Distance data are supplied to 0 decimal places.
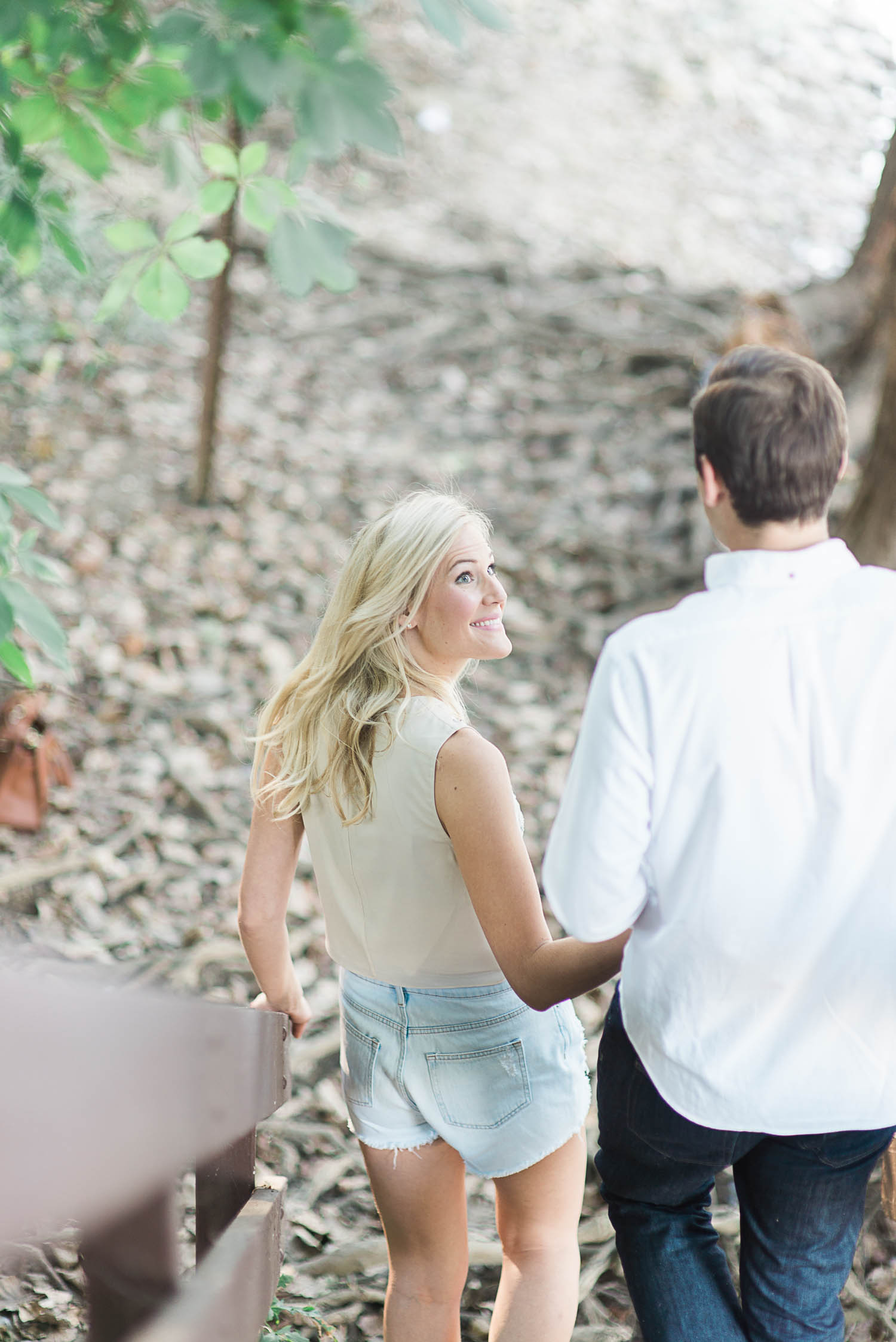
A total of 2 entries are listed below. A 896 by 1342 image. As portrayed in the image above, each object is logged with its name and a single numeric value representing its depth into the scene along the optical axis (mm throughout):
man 5785
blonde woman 6140
